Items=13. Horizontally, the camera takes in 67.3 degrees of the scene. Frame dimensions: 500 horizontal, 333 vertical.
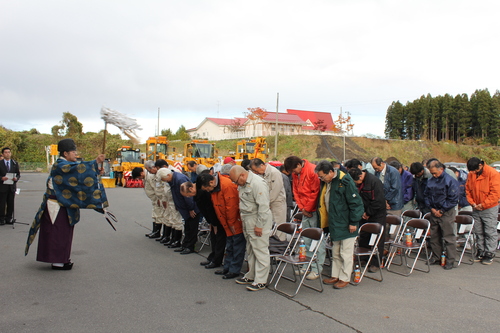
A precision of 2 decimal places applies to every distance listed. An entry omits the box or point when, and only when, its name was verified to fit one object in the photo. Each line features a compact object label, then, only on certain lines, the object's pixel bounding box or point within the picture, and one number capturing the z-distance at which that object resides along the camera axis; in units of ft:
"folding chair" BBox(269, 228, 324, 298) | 16.65
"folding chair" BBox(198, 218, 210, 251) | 25.69
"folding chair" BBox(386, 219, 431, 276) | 20.29
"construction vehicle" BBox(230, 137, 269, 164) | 92.17
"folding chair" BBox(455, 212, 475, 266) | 22.90
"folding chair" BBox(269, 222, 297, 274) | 18.20
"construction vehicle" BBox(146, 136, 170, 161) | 83.35
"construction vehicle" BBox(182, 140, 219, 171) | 82.58
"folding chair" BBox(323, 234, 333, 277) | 19.89
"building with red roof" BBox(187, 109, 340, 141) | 196.79
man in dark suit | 32.12
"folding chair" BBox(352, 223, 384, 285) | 18.81
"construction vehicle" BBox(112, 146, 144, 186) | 82.58
